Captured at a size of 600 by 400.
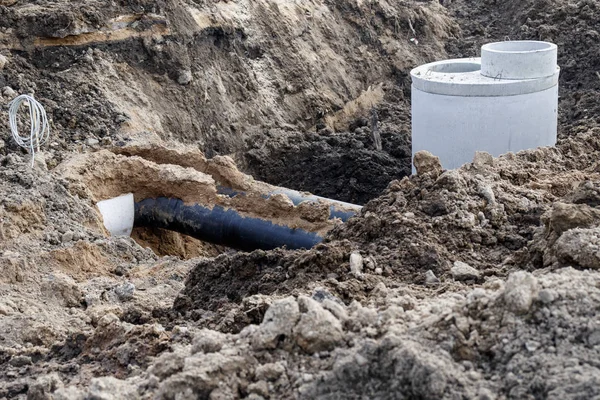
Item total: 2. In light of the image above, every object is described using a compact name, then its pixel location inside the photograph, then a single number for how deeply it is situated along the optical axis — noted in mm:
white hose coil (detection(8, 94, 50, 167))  6711
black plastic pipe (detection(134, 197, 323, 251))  6863
